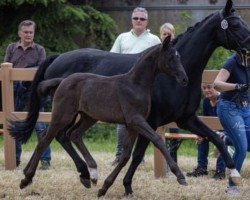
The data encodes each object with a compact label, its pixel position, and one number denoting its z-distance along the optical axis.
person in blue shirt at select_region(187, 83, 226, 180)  15.57
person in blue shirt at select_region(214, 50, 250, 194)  12.85
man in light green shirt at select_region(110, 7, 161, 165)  16.34
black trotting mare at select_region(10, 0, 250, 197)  12.56
